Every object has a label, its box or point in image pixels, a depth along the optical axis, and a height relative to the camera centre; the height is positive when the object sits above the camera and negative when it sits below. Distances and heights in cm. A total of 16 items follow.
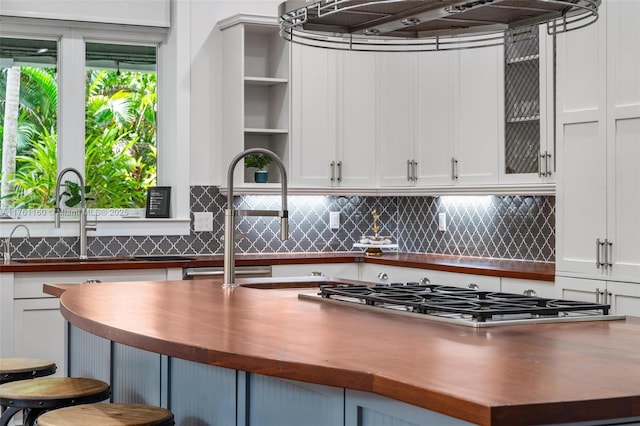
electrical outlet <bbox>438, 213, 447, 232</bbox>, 609 -5
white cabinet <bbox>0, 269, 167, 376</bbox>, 496 -57
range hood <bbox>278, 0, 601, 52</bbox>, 298 +66
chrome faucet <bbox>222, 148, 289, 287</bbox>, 371 -7
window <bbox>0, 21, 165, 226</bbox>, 578 +60
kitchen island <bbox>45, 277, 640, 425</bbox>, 158 -30
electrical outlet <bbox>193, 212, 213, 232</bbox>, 600 -6
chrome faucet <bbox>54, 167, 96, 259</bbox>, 555 -6
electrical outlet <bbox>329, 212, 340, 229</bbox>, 640 -5
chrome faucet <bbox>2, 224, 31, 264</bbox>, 535 -20
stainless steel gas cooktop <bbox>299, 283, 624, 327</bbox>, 258 -27
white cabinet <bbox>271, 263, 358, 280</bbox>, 569 -35
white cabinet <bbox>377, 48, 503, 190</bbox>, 525 +57
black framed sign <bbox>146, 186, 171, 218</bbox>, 595 +6
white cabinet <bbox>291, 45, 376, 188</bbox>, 596 +60
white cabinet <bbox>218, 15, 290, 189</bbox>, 585 +78
